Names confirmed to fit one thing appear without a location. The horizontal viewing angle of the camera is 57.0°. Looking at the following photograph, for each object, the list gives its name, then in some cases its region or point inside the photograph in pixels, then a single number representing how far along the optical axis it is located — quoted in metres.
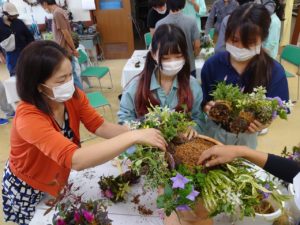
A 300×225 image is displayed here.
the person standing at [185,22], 2.81
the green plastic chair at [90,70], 3.96
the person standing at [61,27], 3.53
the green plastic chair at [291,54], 3.36
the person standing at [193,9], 3.90
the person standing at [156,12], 3.55
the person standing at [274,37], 3.06
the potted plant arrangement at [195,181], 0.89
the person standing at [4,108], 3.78
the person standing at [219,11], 3.74
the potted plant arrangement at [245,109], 1.23
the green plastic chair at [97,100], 3.05
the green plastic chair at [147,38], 4.30
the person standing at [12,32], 3.43
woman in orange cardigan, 1.07
